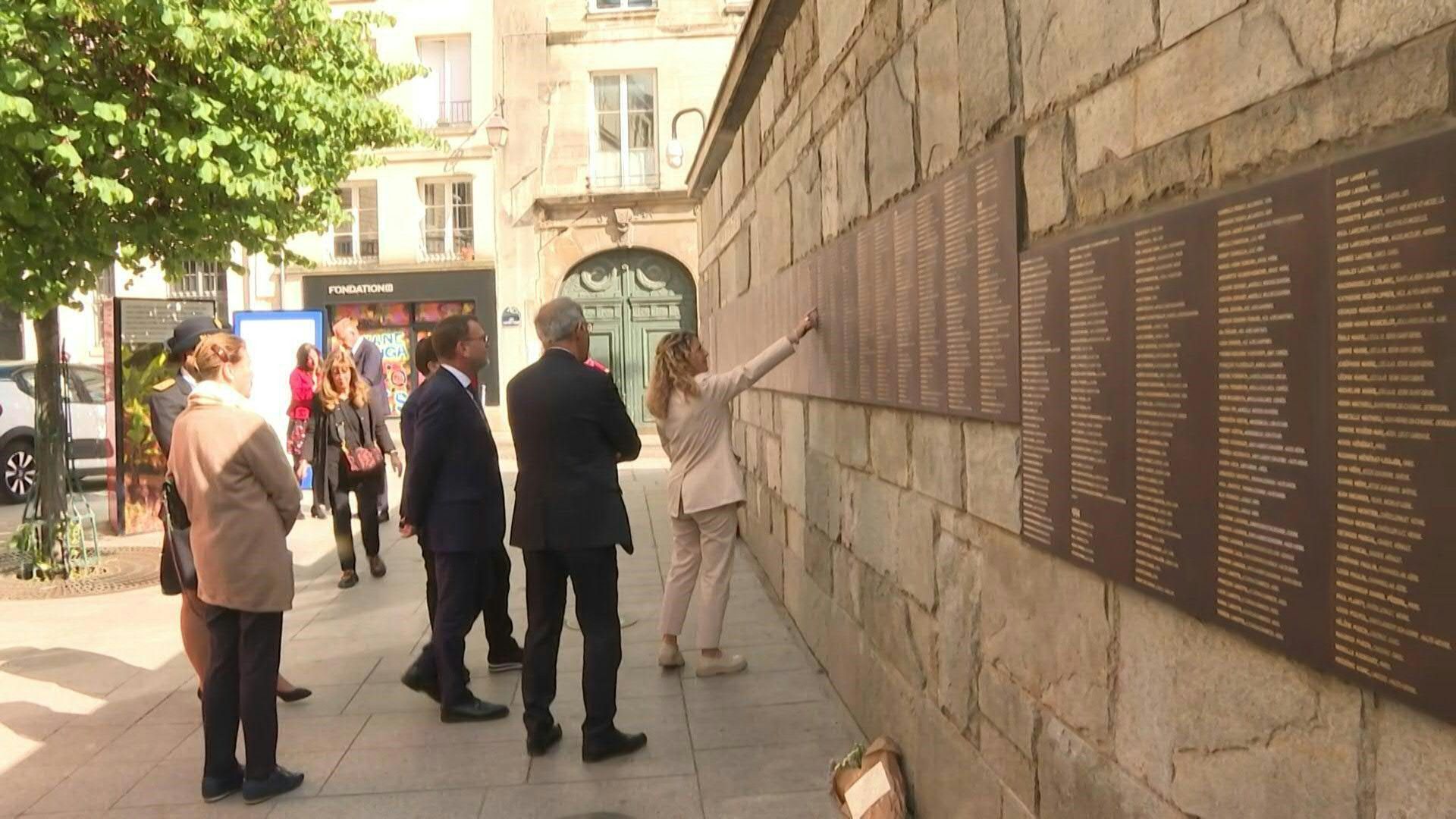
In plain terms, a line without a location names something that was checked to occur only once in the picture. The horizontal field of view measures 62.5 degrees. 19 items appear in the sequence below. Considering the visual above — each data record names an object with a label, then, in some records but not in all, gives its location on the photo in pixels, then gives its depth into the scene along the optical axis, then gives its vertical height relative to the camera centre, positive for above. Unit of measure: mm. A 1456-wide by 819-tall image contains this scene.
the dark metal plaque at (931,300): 3105 +223
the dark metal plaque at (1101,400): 2369 -69
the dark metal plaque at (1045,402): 2703 -81
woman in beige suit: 5934 -437
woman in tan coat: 4445 -671
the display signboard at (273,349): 12891 +292
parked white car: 14453 -582
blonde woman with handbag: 8617 -465
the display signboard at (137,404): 11281 -251
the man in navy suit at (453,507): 5324 -595
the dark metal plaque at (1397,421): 1483 -75
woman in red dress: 10047 -134
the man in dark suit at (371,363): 10719 +104
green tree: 8156 +1786
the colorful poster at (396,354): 26328 +451
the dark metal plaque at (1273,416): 1746 -77
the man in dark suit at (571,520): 4758 -586
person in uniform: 4992 -895
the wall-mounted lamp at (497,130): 22422 +4579
